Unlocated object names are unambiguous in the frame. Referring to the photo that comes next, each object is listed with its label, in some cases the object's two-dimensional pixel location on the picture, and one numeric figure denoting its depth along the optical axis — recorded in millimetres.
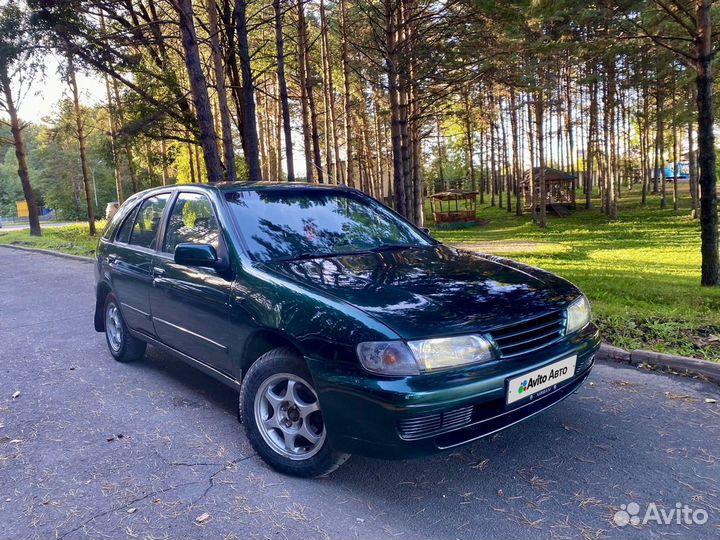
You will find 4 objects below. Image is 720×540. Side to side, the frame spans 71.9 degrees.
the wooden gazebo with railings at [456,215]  30469
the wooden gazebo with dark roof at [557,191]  33062
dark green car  2396
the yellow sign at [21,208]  59394
